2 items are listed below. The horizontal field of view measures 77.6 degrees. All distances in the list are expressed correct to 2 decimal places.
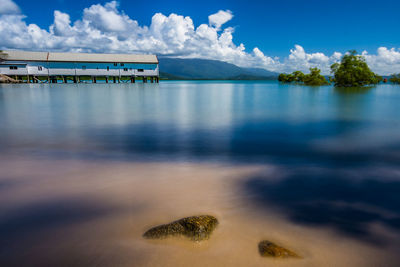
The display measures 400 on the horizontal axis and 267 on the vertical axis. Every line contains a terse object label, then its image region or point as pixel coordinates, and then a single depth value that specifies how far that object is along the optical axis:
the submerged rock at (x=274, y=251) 3.39
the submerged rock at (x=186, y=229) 3.75
